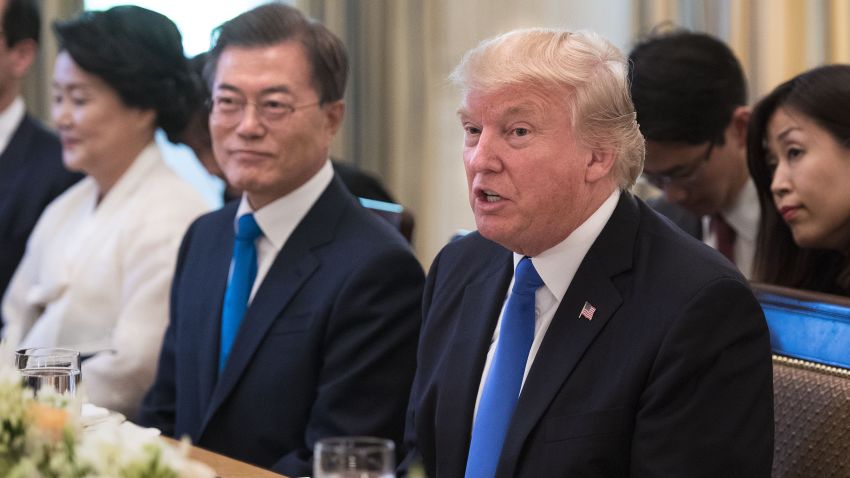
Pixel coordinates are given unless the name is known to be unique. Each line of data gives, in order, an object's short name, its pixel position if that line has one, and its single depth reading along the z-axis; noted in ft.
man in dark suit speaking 12.39
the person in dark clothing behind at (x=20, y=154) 26.32
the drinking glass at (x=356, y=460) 8.64
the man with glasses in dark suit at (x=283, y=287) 17.62
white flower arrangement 8.87
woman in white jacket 21.58
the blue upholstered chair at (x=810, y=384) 13.23
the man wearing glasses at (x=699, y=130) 21.35
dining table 13.82
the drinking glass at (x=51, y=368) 12.35
